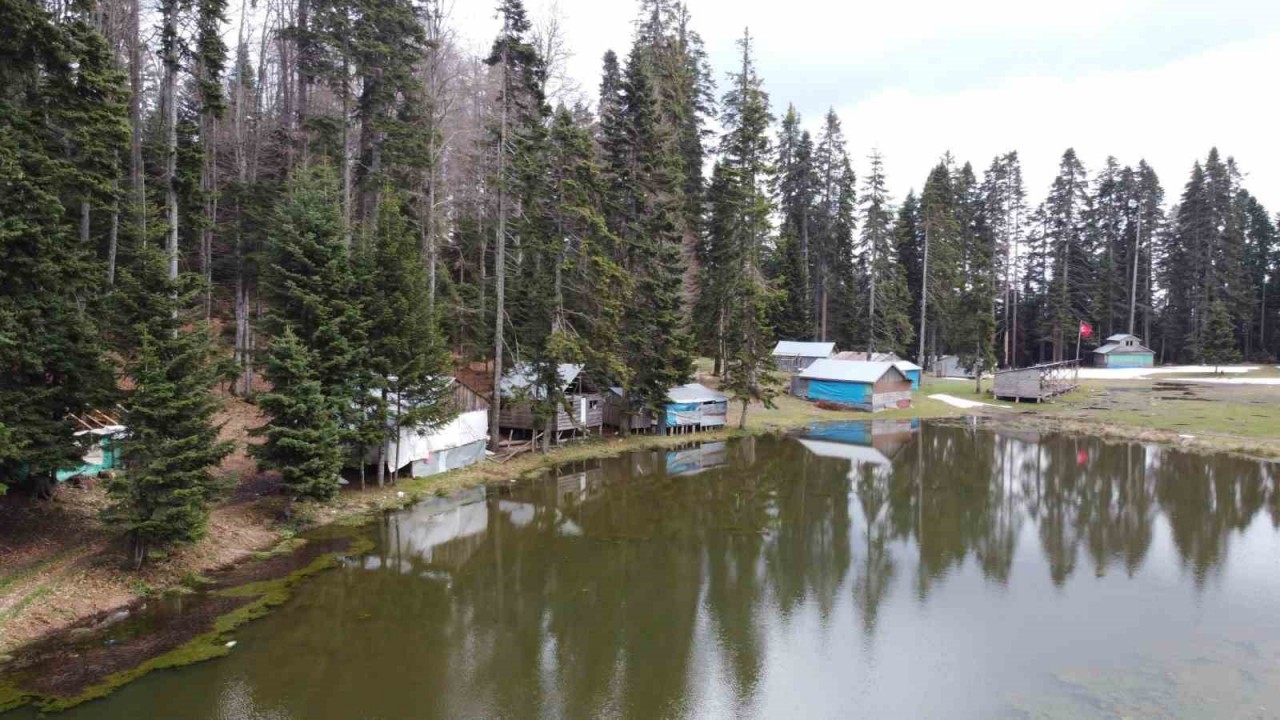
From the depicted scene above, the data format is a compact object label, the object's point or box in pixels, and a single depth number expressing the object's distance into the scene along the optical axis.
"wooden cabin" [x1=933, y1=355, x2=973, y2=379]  65.19
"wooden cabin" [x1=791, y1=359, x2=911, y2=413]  46.56
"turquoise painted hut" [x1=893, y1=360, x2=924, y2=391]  50.69
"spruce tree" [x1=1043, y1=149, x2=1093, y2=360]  69.81
